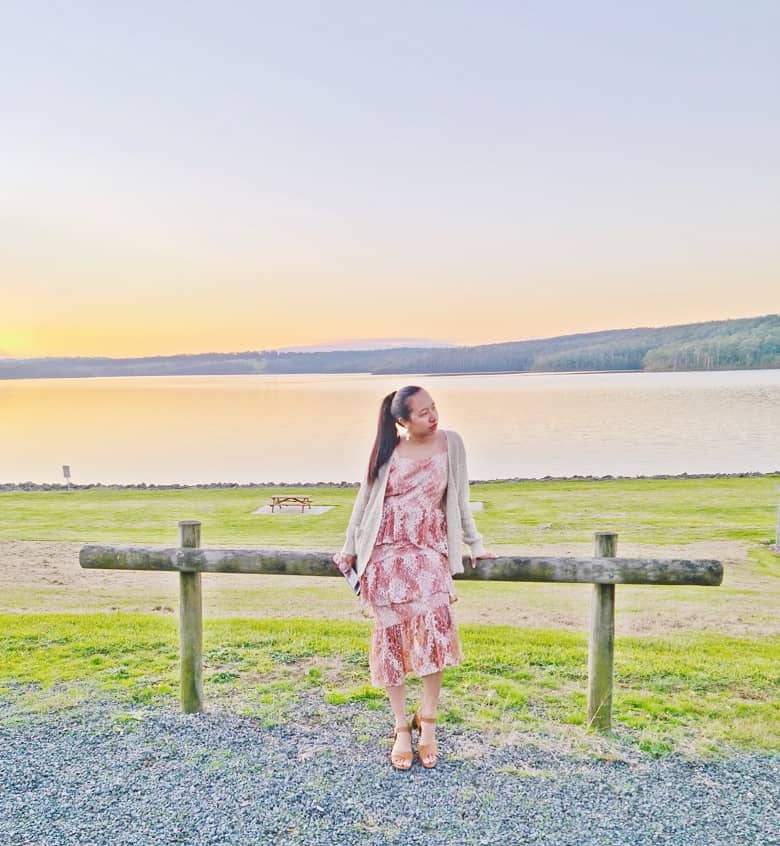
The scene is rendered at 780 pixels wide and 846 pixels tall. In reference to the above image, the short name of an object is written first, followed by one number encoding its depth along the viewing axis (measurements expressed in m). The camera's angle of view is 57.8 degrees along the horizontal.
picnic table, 25.59
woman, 3.79
